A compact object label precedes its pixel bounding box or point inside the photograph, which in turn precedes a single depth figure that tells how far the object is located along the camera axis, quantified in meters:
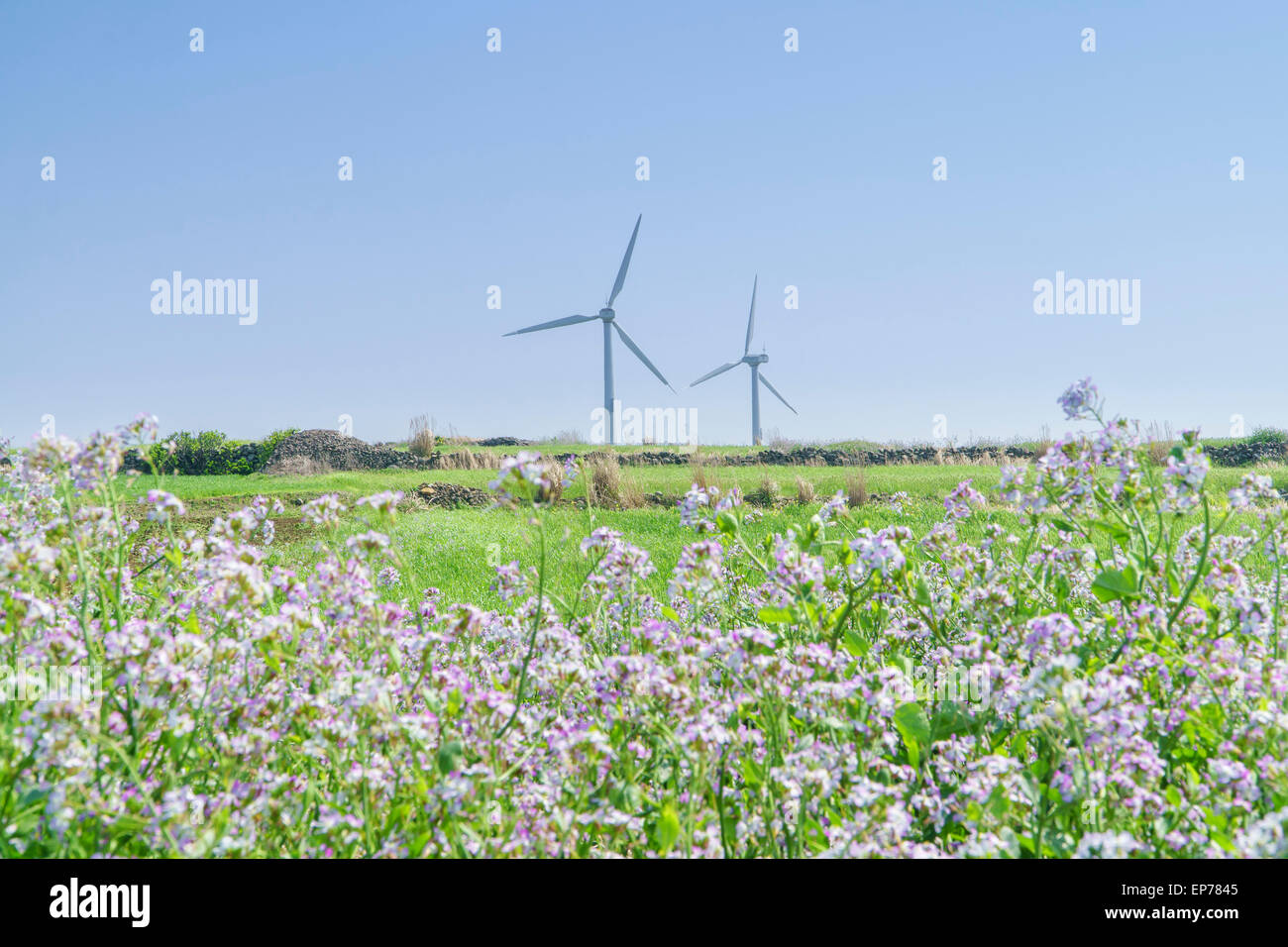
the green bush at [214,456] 32.34
